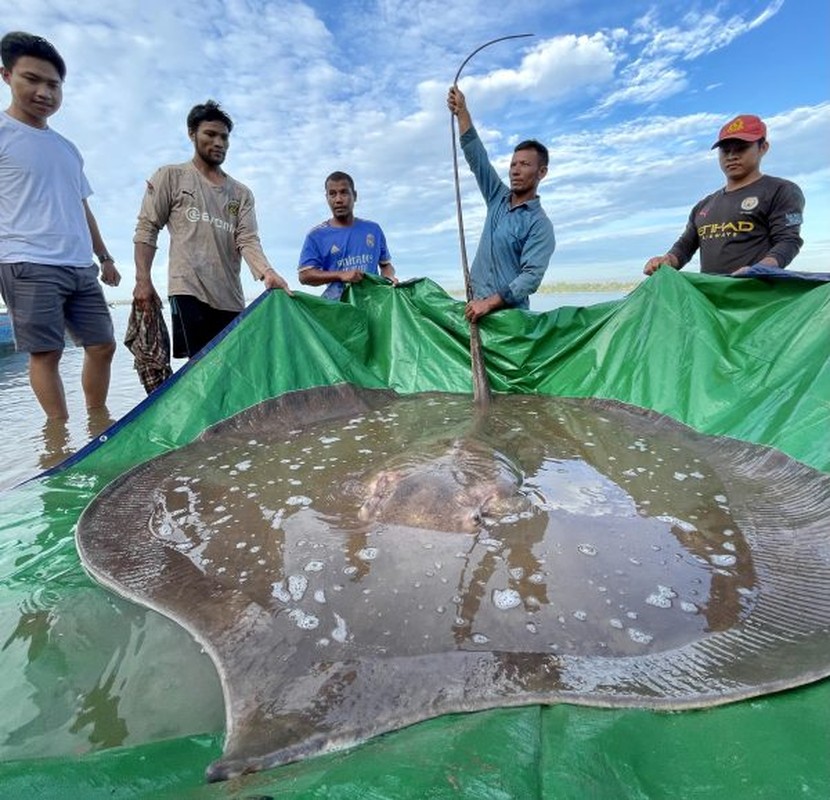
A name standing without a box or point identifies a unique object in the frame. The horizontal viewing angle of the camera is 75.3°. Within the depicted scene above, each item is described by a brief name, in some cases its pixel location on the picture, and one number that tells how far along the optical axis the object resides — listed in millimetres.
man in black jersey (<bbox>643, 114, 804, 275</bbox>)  4035
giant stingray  1239
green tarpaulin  1050
